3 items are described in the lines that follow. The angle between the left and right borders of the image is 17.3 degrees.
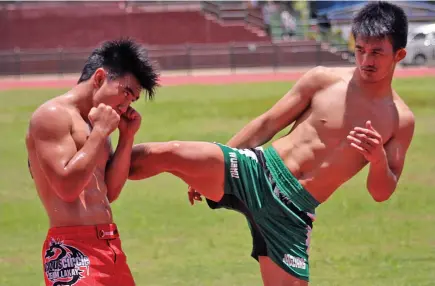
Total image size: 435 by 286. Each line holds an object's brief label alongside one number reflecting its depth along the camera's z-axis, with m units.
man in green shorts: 8.72
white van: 45.13
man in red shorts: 7.21
